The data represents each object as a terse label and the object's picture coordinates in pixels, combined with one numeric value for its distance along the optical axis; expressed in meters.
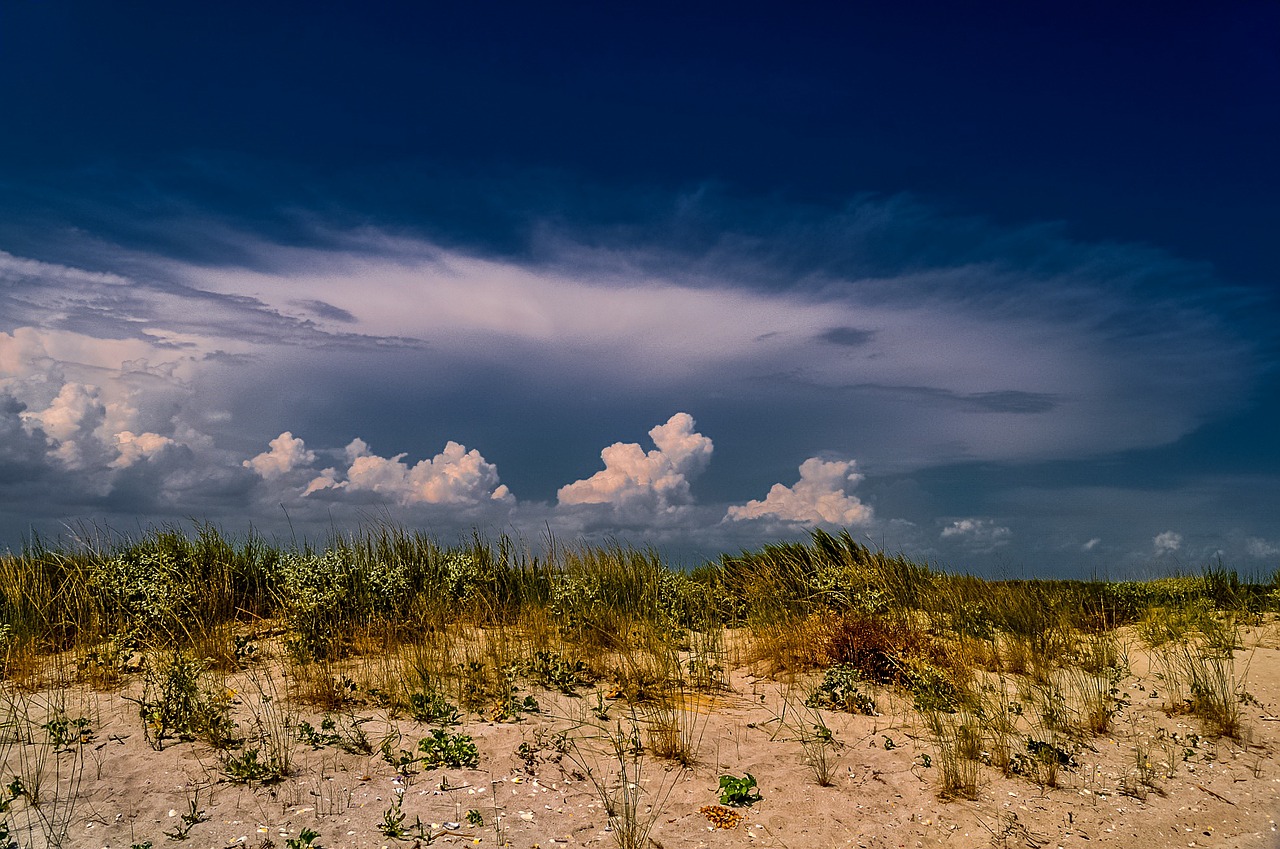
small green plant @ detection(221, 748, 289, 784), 6.25
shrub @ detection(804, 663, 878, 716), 8.38
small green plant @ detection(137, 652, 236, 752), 6.92
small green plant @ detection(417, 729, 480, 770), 6.61
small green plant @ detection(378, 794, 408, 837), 5.57
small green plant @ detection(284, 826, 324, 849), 5.36
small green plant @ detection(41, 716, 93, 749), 6.80
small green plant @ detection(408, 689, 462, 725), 7.40
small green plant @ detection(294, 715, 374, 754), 6.81
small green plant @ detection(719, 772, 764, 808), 6.29
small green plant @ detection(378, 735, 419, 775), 6.50
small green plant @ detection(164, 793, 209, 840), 5.53
